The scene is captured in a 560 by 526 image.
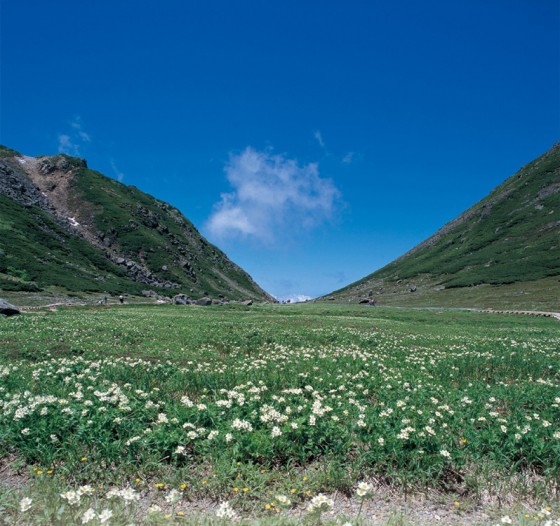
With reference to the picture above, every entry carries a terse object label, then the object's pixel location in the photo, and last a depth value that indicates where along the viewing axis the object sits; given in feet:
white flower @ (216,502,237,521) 14.98
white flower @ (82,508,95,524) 13.75
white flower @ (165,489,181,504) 15.67
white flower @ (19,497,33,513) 14.39
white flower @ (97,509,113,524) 13.71
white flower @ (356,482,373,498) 16.42
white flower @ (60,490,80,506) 15.09
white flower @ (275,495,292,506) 15.92
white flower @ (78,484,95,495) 15.75
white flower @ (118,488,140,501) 15.66
